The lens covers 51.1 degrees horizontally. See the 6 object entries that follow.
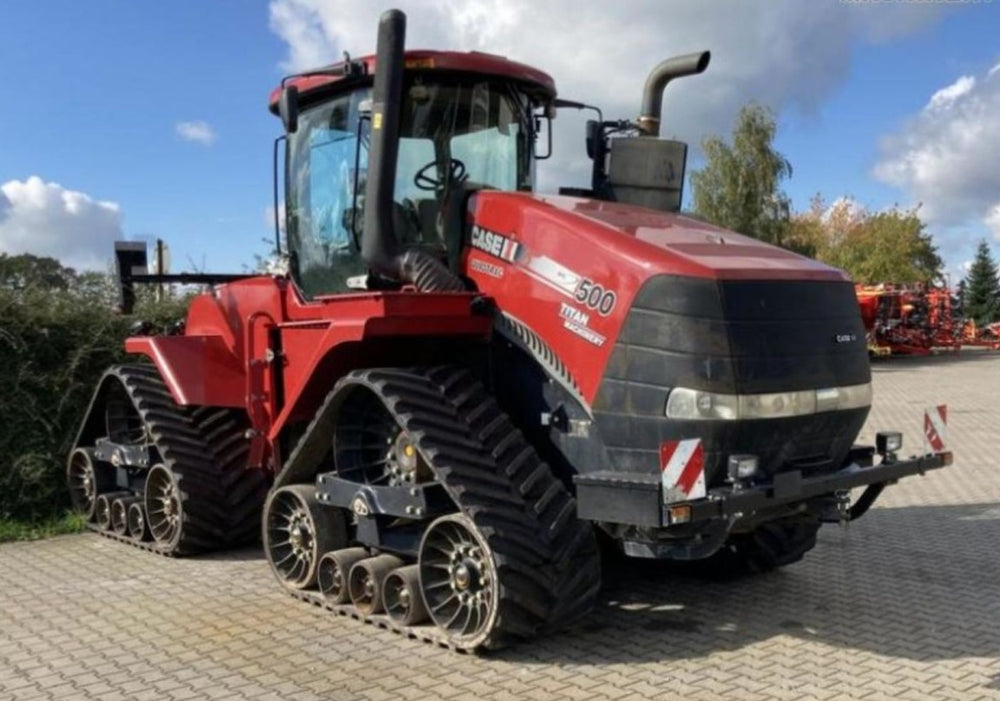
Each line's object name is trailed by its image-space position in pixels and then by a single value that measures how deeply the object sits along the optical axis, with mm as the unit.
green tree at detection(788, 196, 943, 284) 48250
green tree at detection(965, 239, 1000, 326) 63588
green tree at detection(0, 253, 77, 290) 9234
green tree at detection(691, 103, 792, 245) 35219
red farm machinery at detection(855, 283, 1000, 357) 30994
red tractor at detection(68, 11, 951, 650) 4852
